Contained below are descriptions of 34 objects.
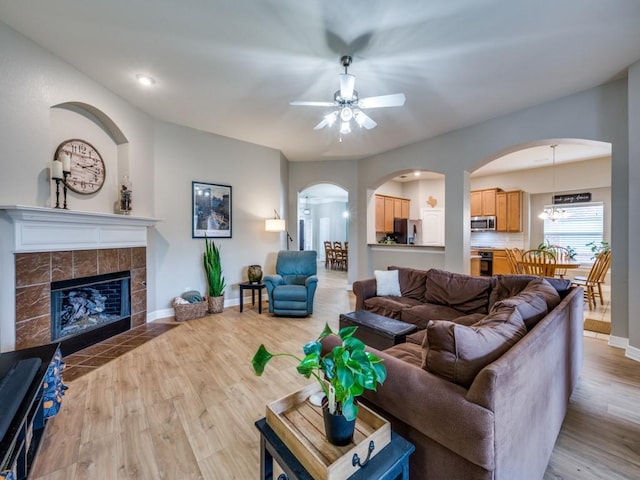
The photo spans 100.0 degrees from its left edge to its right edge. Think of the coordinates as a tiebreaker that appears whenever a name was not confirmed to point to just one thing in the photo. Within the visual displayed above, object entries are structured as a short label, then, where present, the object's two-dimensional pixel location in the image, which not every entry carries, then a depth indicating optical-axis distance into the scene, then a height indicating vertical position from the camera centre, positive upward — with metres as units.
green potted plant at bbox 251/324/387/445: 0.86 -0.45
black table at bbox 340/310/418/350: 2.25 -0.79
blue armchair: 4.09 -0.85
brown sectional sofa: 0.93 -0.63
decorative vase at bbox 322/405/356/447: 0.93 -0.67
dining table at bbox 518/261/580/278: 4.30 -0.44
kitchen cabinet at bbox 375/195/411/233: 7.10 +0.79
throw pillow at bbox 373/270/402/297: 3.53 -0.60
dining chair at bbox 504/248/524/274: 4.85 -0.40
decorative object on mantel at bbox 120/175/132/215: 3.45 +0.55
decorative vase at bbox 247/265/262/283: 4.60 -0.60
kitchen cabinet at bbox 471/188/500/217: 7.04 +1.00
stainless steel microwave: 7.00 +0.42
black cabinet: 1.05 -0.78
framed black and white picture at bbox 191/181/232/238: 4.44 +0.50
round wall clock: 2.94 +0.86
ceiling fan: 2.47 +1.32
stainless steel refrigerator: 7.60 +0.26
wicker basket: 3.93 -1.07
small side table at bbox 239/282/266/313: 4.31 -0.77
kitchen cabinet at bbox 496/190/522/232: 6.70 +0.71
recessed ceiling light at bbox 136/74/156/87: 2.97 +1.80
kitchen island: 4.86 -0.33
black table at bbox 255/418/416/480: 0.87 -0.77
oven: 6.72 -0.62
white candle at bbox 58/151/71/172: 2.64 +0.76
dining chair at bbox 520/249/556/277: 4.38 -0.43
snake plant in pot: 4.31 -0.67
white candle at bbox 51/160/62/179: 2.56 +0.67
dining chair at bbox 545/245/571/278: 4.64 -0.35
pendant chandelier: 5.93 +0.64
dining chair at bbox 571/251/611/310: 4.17 -0.61
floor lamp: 4.84 +0.25
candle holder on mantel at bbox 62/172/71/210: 2.66 +0.52
